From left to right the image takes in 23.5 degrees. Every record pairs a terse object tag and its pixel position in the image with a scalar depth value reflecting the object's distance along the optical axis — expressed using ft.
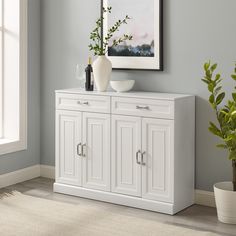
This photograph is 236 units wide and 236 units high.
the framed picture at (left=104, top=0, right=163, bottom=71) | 15.84
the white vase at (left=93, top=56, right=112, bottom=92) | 16.06
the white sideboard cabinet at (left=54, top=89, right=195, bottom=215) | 14.83
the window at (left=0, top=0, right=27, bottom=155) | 17.85
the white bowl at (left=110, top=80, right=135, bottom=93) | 15.94
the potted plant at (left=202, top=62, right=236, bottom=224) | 13.91
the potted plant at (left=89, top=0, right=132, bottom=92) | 16.08
